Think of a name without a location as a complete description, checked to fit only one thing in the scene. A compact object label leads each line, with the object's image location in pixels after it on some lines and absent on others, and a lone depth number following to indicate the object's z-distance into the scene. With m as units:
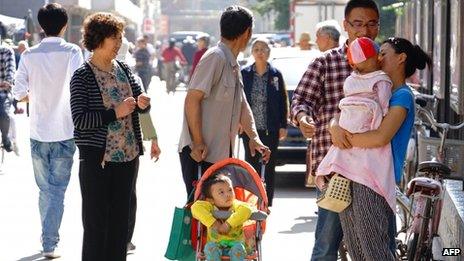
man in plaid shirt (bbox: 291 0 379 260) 11.48
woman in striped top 12.36
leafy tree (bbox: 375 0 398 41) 55.65
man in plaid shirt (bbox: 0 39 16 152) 23.49
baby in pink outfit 9.88
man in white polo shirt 15.65
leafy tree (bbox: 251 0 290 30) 84.63
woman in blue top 9.87
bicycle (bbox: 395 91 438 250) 14.33
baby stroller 12.29
